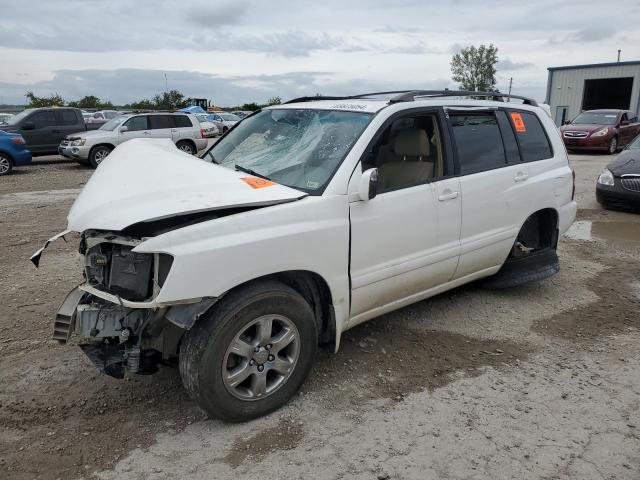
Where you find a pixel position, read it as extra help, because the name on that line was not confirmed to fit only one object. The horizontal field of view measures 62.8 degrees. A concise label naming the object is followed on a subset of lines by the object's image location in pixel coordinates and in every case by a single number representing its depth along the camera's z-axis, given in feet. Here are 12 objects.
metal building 99.52
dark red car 56.59
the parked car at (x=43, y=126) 51.21
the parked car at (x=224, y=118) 98.68
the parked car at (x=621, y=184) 27.17
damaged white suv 8.93
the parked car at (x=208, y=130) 56.11
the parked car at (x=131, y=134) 48.60
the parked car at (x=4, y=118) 58.23
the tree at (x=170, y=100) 173.81
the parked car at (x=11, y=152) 44.80
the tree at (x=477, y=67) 199.31
